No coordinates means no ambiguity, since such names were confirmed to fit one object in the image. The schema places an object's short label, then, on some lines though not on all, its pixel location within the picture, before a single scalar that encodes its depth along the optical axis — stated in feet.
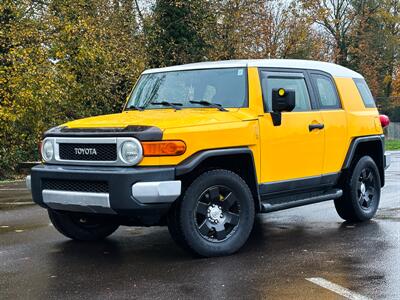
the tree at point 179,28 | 81.15
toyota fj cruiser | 19.27
